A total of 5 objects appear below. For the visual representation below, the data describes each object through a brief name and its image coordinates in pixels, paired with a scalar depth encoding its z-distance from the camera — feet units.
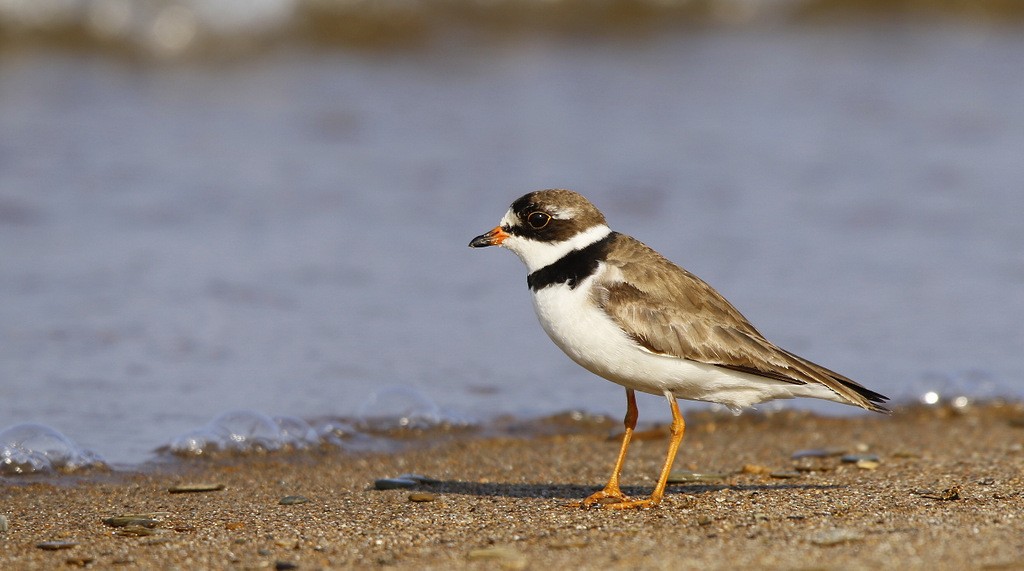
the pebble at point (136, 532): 37.52
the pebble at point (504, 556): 32.48
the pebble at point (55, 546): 35.91
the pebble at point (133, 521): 38.55
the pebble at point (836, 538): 33.40
